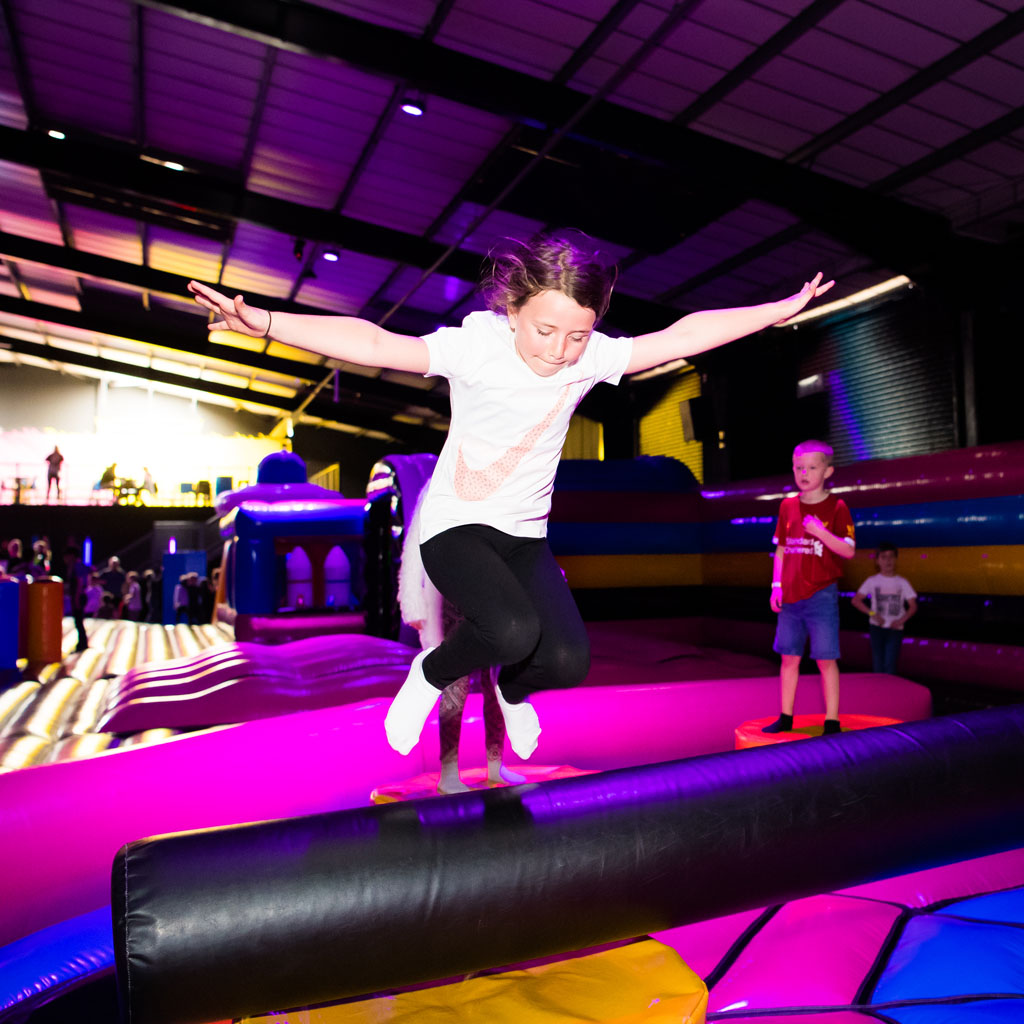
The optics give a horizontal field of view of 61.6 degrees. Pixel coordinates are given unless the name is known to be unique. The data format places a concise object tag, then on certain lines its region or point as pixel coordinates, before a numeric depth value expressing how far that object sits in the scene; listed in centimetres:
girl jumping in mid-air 148
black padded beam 116
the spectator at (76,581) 663
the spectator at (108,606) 1085
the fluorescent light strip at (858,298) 747
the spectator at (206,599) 1083
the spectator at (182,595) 1033
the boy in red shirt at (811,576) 270
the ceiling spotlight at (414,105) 583
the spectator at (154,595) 1209
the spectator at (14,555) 1001
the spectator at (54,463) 1596
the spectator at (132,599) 1098
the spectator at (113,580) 1126
